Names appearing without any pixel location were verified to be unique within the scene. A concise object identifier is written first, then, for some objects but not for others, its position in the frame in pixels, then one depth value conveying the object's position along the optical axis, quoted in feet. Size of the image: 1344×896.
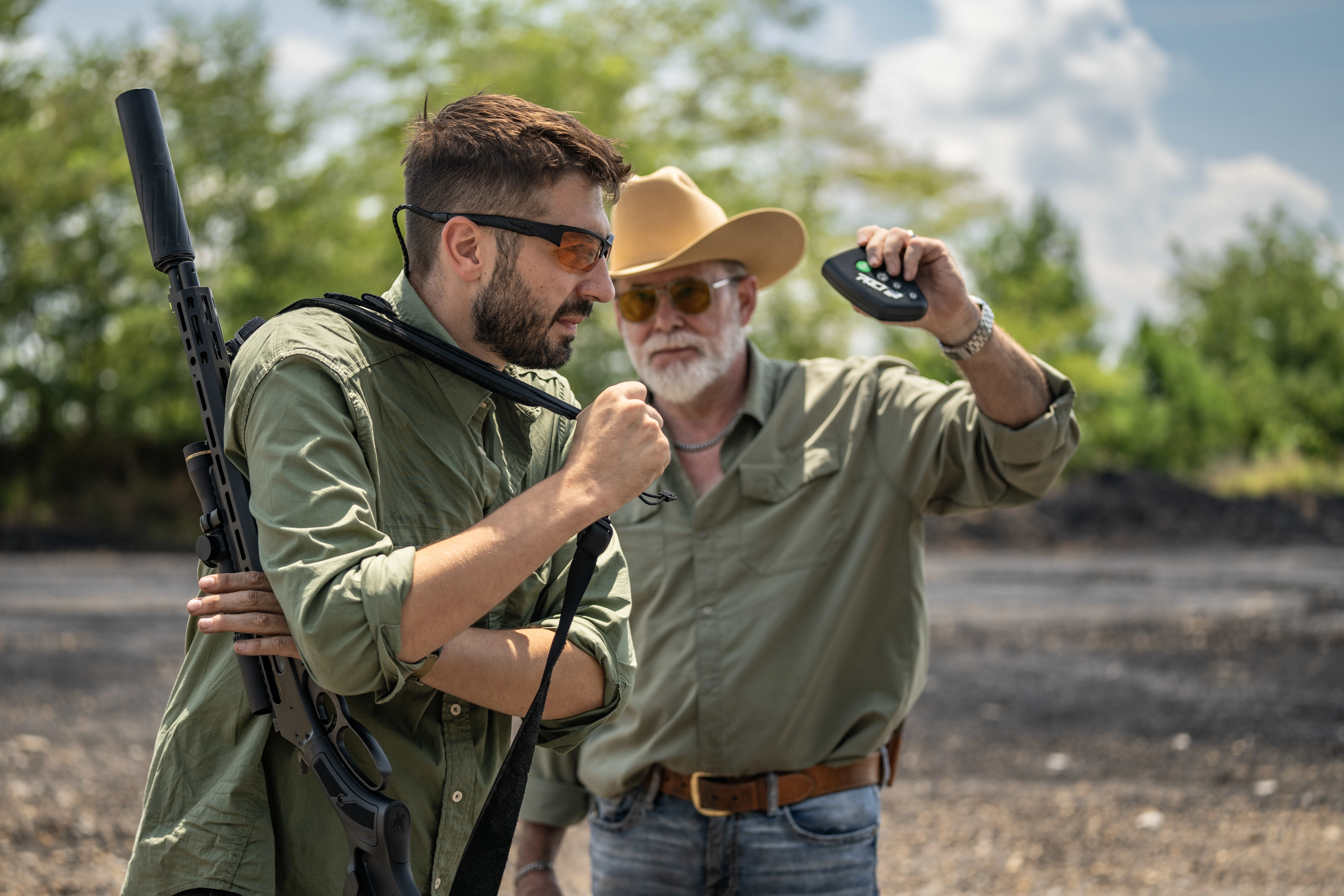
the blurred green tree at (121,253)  71.41
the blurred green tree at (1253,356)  116.37
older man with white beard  9.65
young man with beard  4.84
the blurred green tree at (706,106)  73.26
